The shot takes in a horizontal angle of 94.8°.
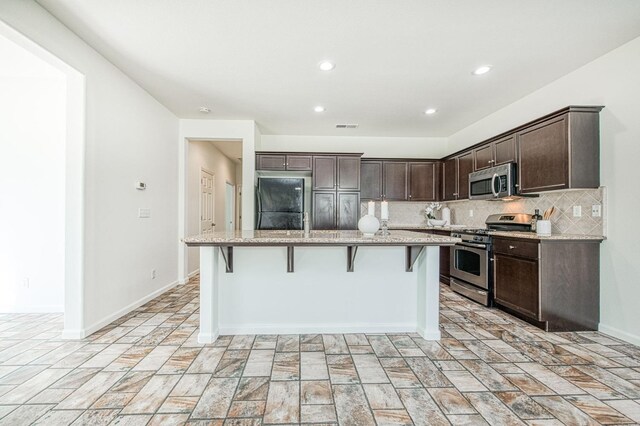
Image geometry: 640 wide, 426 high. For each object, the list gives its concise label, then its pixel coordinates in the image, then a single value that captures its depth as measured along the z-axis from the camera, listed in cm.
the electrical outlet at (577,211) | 297
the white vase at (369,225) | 265
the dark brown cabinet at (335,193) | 493
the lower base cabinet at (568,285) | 279
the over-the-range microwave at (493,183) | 352
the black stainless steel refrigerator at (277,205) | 458
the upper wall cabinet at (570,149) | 276
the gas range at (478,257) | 352
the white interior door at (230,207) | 740
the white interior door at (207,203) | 553
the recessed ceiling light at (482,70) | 293
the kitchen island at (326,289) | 267
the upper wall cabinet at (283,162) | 483
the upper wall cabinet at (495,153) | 355
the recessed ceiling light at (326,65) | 287
